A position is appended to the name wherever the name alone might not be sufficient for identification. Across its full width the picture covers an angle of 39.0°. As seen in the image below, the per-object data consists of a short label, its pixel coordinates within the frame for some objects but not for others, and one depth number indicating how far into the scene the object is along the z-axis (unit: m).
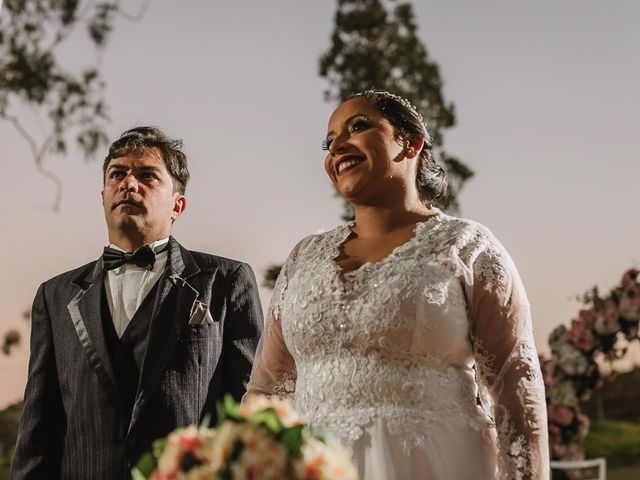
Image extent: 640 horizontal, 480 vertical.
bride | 1.81
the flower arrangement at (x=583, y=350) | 3.65
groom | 2.29
